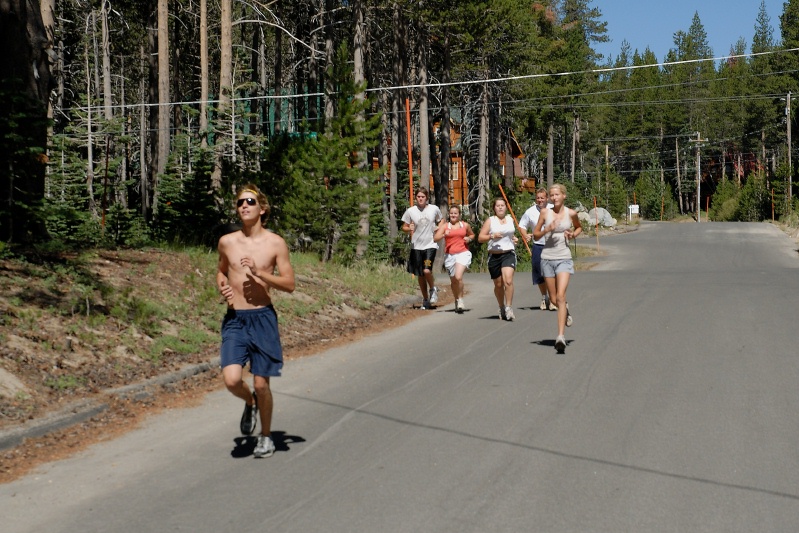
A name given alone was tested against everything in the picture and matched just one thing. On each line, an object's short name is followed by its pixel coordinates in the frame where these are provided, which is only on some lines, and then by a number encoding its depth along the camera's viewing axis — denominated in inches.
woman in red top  685.3
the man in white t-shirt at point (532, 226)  639.1
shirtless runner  286.0
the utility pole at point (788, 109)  3343.3
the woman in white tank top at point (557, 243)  493.3
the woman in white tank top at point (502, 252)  634.2
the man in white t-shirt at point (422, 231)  689.6
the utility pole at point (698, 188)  4372.5
